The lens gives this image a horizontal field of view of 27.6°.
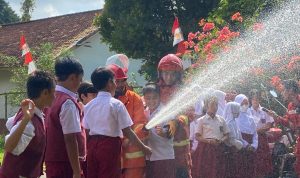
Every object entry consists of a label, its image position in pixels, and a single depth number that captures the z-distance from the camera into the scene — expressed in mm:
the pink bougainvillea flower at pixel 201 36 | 11320
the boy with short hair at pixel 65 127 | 4676
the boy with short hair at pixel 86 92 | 6340
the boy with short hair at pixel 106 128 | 5215
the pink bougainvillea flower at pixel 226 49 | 10078
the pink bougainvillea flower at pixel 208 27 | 11276
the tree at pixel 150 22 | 19125
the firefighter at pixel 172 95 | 6188
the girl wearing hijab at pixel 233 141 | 7641
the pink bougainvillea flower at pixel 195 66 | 10100
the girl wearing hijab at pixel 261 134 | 8328
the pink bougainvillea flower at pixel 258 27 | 10258
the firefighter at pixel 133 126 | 5914
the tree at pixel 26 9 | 38656
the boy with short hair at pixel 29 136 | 4371
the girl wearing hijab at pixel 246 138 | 8000
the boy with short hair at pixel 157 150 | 6055
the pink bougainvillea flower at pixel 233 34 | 10250
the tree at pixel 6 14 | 50531
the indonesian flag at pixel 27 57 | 11828
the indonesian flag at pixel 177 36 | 12362
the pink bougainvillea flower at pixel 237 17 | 11007
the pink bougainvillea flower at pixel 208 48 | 10398
